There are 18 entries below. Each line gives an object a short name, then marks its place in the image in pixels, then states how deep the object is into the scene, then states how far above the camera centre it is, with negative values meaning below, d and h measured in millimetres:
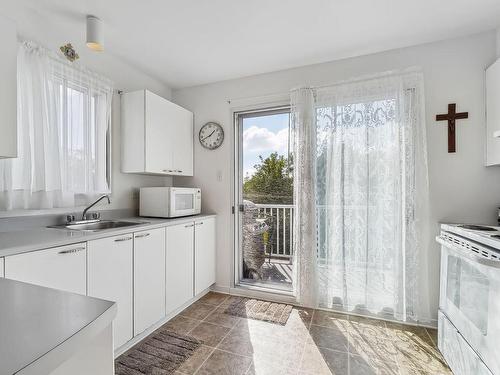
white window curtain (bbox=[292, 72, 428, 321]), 2258 -70
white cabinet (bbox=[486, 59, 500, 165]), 1927 +571
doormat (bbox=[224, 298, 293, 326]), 2418 -1235
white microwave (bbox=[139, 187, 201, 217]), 2553 -154
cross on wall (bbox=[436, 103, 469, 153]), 2195 +546
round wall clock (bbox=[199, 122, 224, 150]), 3080 +620
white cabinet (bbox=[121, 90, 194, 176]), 2508 +536
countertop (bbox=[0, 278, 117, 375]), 431 -282
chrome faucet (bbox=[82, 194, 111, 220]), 2186 -176
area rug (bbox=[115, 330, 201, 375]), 1720 -1216
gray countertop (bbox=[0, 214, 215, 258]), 1305 -298
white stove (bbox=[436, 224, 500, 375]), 1339 -683
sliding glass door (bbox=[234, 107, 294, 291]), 2975 -30
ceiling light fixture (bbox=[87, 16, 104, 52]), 1904 +1146
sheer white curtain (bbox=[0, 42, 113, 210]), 1756 +406
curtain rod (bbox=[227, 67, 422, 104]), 2286 +1016
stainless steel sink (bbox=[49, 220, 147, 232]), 2111 -320
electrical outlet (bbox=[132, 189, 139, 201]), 2764 -78
